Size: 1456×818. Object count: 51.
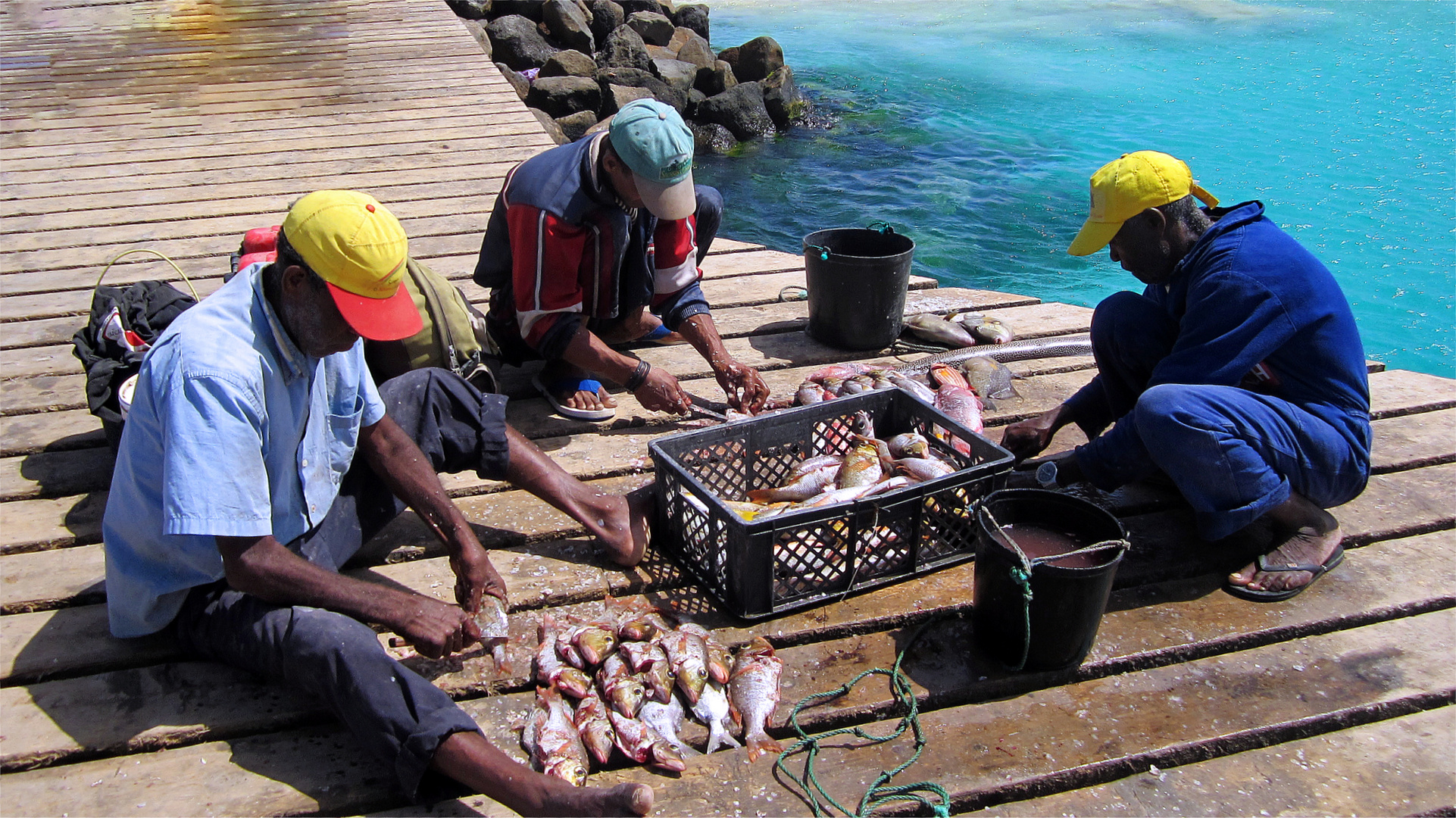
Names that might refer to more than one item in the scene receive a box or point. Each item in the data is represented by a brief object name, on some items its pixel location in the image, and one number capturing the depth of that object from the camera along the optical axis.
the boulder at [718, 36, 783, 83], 14.23
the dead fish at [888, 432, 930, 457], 3.24
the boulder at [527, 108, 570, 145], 9.41
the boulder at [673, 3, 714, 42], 15.27
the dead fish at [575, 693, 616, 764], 2.35
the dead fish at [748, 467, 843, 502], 3.16
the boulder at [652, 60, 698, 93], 13.17
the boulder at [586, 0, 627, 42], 13.79
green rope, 2.24
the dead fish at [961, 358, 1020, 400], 4.08
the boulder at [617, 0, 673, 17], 14.76
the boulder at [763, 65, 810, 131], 14.28
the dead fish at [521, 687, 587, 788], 2.28
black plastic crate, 2.72
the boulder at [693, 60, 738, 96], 13.72
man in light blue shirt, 2.13
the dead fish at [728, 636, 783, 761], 2.42
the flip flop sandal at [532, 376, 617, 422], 3.83
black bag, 3.08
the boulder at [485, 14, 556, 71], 12.31
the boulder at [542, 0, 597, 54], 12.88
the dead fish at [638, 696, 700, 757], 2.40
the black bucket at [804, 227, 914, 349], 4.25
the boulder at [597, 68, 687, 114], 12.34
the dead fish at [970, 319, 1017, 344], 4.51
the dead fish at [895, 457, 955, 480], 3.08
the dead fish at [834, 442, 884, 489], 3.13
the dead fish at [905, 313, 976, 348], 4.48
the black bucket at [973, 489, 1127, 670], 2.45
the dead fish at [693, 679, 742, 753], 2.42
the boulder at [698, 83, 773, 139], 13.55
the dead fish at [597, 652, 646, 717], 2.47
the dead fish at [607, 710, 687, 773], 2.34
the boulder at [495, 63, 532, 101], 11.19
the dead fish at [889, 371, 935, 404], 3.83
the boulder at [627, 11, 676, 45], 14.14
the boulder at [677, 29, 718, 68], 14.14
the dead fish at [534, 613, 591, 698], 2.53
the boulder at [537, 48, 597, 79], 11.88
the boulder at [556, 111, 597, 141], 11.31
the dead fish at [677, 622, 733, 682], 2.54
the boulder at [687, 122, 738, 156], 13.43
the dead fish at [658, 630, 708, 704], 2.51
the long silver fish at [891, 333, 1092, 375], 4.27
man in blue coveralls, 2.79
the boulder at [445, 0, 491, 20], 12.93
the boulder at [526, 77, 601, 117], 11.36
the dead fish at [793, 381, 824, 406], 3.87
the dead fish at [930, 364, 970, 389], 3.99
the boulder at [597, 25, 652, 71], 13.00
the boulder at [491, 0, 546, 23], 13.16
